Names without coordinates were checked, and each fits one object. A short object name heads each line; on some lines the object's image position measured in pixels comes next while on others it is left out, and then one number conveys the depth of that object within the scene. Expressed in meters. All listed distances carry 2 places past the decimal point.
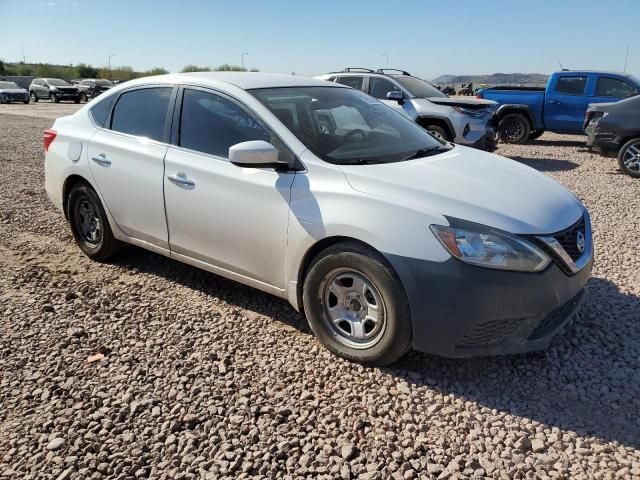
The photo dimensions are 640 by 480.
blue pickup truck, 12.71
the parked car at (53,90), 35.78
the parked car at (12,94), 33.16
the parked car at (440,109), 10.12
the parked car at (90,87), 39.12
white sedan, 2.80
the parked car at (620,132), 9.29
